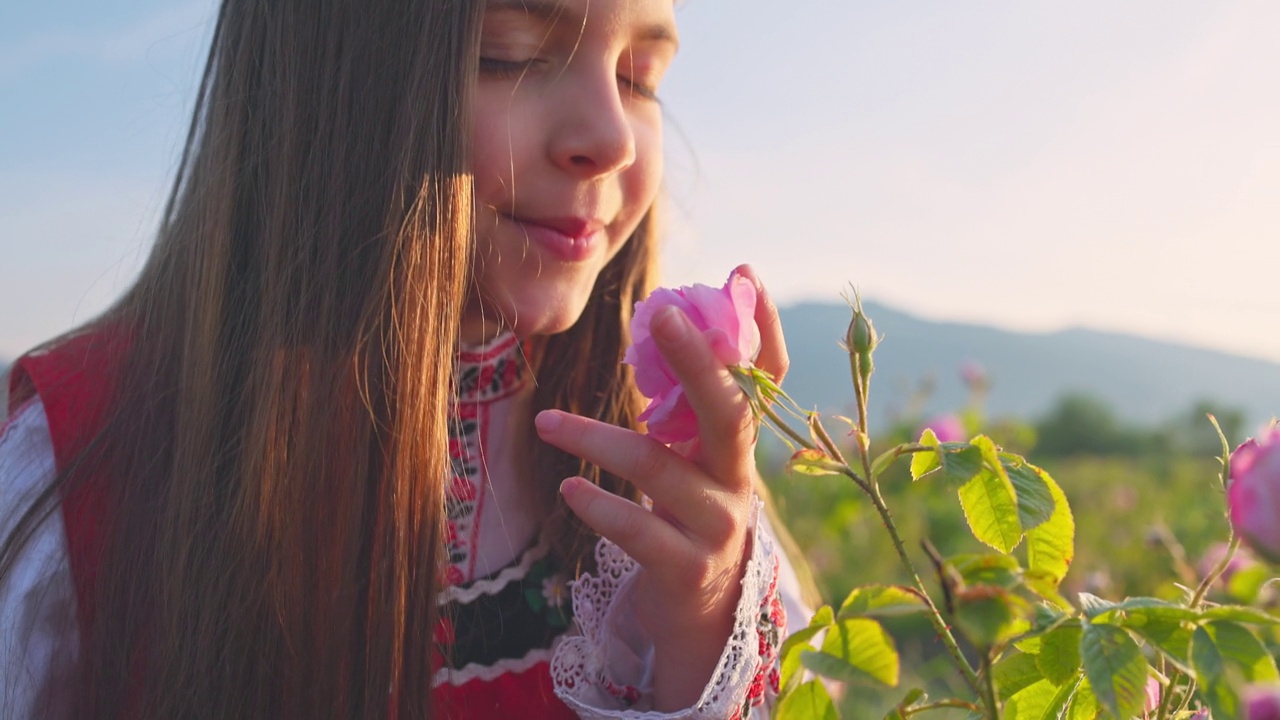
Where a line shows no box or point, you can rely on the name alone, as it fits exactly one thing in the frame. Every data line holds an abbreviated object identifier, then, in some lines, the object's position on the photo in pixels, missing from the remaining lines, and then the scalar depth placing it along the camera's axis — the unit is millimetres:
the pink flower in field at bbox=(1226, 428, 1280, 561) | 298
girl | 809
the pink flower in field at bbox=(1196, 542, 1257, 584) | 1117
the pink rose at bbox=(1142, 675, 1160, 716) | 445
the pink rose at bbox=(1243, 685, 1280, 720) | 301
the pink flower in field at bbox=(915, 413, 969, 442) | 2104
